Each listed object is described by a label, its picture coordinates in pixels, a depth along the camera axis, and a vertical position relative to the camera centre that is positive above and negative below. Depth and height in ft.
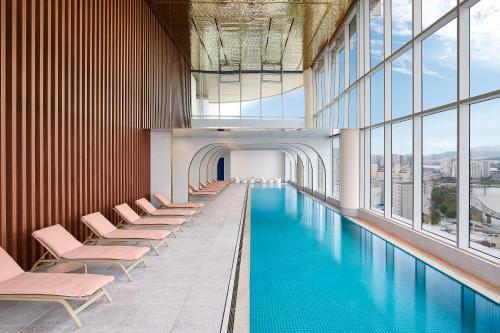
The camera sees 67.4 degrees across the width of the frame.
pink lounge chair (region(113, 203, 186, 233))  23.58 -3.88
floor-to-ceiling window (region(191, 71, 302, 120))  56.29 +9.80
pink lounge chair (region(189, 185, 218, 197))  47.96 -4.25
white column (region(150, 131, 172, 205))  33.96 -0.07
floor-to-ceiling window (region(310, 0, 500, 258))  16.98 +2.56
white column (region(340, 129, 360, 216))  34.14 -0.90
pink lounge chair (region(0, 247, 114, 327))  10.79 -3.78
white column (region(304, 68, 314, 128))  56.63 +9.71
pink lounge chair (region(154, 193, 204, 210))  31.48 -3.79
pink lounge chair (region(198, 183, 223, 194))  53.58 -4.22
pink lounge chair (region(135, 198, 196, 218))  27.43 -3.88
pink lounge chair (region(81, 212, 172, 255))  18.88 -3.79
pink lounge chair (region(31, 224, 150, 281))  14.90 -3.78
